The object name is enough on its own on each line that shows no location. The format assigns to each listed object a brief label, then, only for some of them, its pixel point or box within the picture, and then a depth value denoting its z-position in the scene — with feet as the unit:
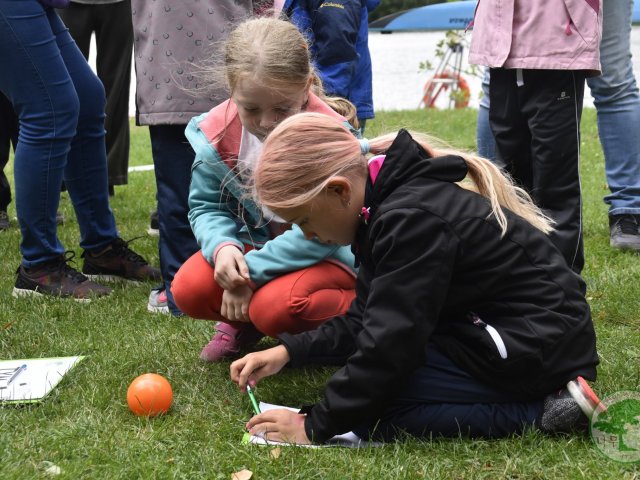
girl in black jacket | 6.84
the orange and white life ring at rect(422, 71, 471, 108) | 40.37
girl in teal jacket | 8.63
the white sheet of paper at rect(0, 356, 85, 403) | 8.28
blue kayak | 45.68
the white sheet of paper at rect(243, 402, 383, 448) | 7.29
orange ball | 7.97
